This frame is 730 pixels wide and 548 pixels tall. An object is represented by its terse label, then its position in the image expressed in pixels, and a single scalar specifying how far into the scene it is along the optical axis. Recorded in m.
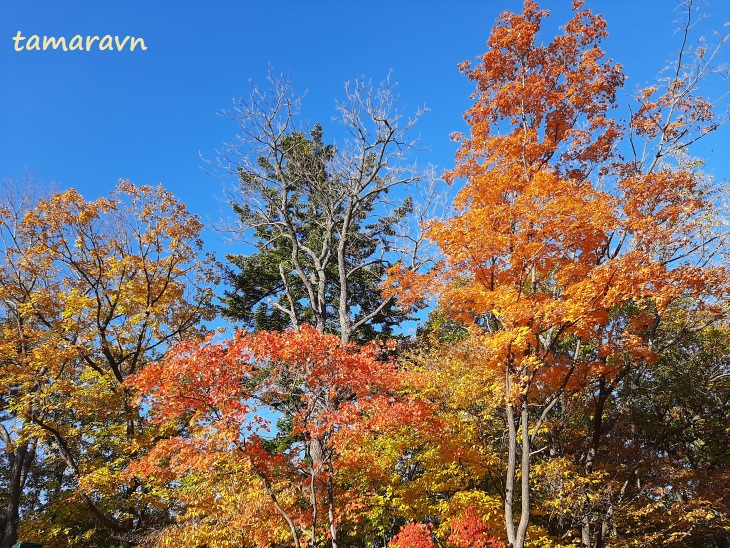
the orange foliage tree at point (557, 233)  9.25
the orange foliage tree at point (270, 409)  8.51
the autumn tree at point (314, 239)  19.67
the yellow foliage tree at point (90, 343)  13.05
